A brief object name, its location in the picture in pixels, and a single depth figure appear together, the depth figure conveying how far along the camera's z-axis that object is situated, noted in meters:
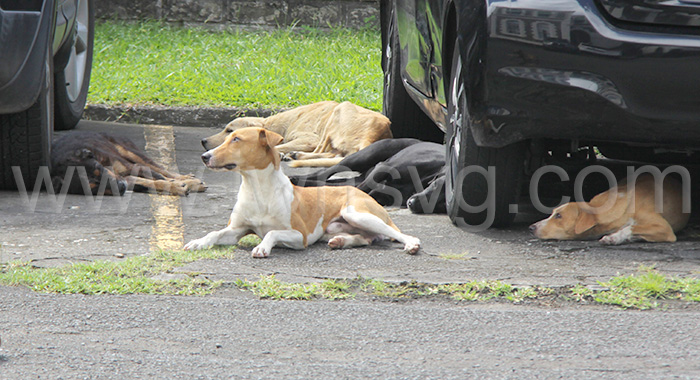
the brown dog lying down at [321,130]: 14.57
